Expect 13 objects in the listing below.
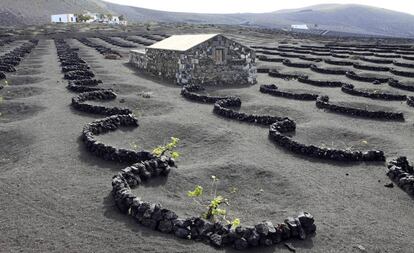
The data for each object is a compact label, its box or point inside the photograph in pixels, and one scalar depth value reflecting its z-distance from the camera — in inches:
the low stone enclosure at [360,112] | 1103.0
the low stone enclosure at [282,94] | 1325.0
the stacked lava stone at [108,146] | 740.0
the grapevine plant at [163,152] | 721.6
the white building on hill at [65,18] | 7400.1
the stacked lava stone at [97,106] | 1085.1
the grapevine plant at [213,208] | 531.8
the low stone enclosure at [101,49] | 2588.6
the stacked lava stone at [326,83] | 1603.1
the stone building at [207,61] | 1547.7
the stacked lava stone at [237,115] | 1023.0
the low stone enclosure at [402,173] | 652.3
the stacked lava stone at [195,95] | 1263.5
